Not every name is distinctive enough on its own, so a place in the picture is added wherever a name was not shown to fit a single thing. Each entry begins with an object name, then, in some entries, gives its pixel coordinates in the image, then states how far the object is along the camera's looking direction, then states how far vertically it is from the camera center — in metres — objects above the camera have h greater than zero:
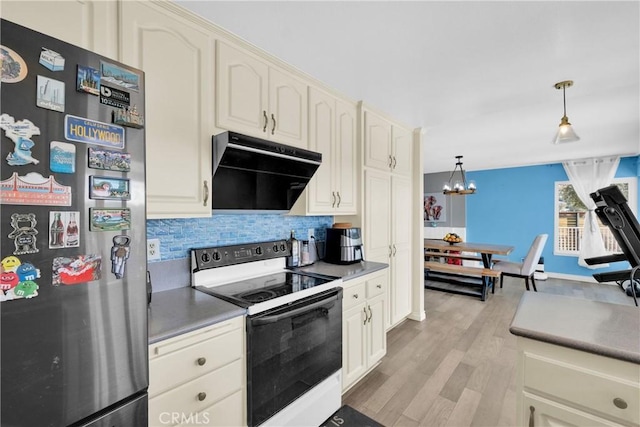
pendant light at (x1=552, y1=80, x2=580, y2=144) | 2.18 +0.66
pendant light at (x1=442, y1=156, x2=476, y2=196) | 5.12 +0.45
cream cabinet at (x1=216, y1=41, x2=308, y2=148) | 1.59 +0.74
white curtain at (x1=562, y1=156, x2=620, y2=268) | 5.07 +0.57
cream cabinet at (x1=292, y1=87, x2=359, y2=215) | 2.14 +0.50
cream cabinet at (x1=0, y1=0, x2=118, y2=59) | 0.96 +0.74
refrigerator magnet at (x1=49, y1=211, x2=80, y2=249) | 0.78 -0.04
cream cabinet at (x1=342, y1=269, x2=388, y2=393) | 2.01 -0.88
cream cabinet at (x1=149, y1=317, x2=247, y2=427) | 1.09 -0.71
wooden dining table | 4.52 -0.85
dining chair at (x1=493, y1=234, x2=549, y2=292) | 4.30 -0.86
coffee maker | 2.40 -0.28
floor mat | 1.76 -1.33
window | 5.47 -0.13
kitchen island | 0.94 -0.56
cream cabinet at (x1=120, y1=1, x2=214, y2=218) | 1.28 +0.58
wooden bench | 4.24 -0.94
